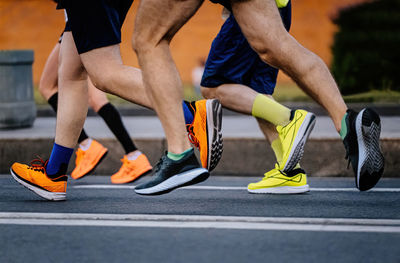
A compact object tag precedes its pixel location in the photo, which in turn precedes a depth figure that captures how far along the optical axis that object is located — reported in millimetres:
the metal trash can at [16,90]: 11817
